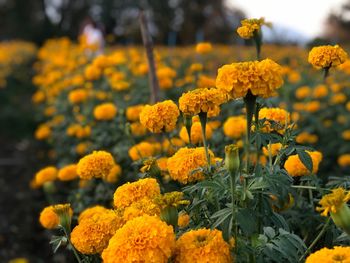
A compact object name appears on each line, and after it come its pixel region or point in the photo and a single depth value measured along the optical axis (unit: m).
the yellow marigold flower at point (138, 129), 3.06
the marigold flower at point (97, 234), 1.46
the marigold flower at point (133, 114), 2.98
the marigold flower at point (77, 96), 3.87
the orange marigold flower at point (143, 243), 1.18
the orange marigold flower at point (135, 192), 1.55
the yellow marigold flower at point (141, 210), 1.39
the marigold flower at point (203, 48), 3.36
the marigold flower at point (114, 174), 2.66
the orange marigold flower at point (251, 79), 1.30
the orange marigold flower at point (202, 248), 1.21
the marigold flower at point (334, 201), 1.17
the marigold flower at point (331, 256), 1.11
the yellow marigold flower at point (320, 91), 4.12
